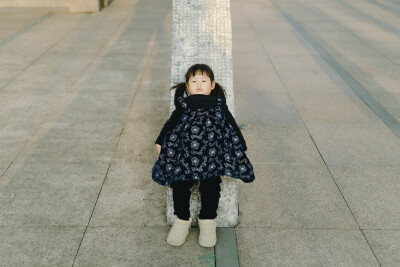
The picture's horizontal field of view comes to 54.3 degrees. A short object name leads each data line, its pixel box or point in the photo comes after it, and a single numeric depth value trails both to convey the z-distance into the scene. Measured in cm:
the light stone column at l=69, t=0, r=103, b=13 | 1116
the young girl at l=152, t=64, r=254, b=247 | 288
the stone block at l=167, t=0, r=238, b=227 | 328
